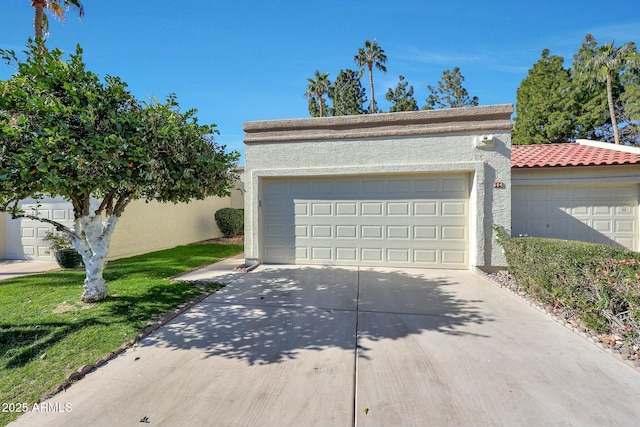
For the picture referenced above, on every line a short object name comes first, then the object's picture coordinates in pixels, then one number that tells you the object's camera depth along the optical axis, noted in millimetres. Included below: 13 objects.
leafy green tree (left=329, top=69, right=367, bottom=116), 32094
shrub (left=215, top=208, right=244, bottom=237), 15859
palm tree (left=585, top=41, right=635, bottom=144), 19281
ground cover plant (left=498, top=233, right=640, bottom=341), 3539
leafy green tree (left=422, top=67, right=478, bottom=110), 32250
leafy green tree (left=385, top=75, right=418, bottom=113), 31844
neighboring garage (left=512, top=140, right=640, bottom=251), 7863
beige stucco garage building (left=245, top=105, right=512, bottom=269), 7449
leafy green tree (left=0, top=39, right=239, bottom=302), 3801
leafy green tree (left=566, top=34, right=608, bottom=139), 20672
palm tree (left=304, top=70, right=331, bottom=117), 30527
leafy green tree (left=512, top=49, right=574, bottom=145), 21375
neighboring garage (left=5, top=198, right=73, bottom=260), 9930
